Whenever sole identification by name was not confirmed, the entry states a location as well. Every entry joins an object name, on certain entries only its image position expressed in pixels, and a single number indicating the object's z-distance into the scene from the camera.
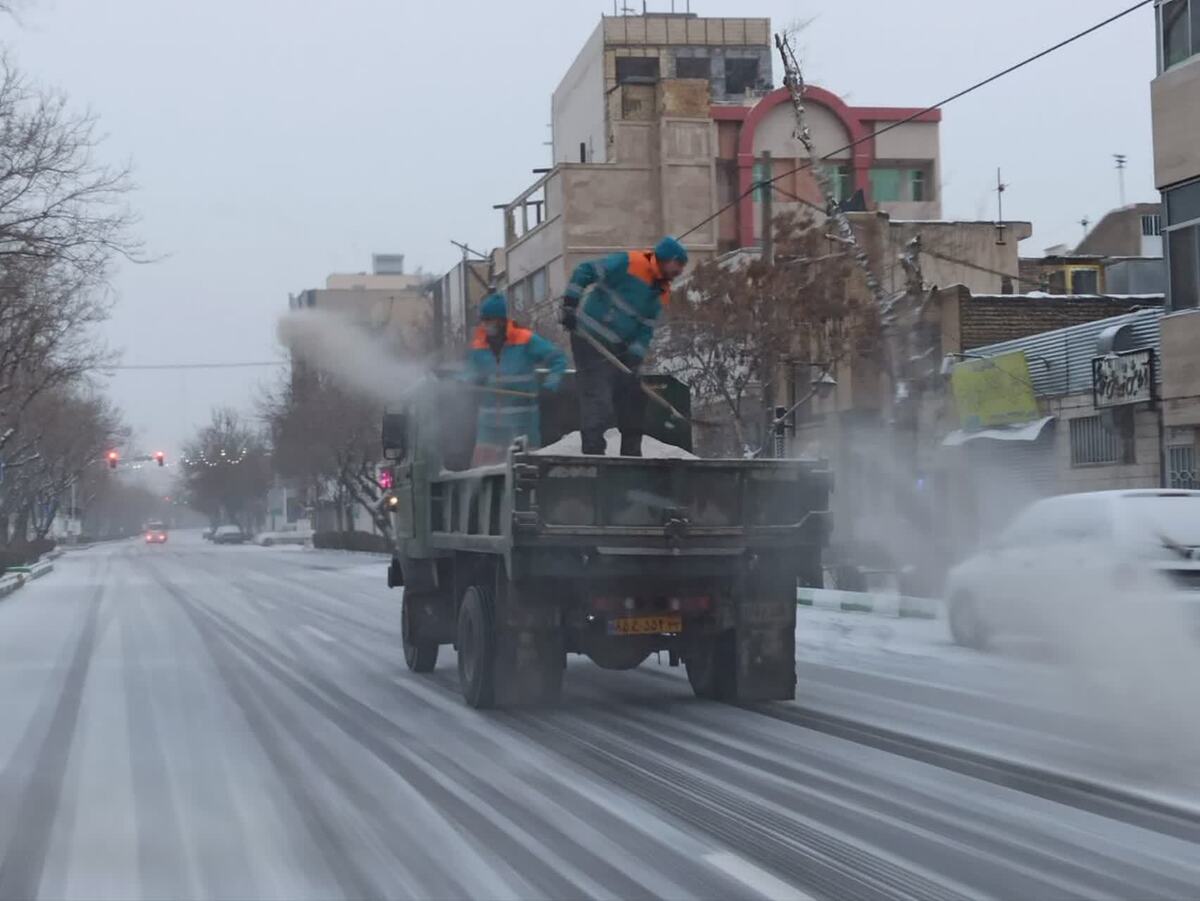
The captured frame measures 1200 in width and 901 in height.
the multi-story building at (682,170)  60.44
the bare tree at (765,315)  29.72
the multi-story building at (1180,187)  23.77
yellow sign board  29.88
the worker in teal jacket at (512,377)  13.14
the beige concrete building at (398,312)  26.42
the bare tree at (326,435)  53.66
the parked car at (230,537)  106.31
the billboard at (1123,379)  25.69
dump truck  10.95
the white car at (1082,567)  11.39
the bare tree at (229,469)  121.69
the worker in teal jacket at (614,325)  11.81
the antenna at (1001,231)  48.16
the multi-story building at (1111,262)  39.47
